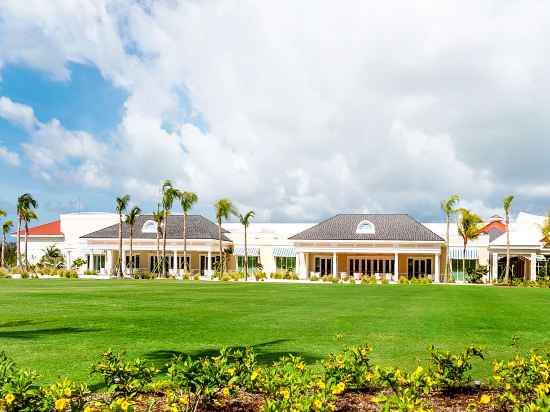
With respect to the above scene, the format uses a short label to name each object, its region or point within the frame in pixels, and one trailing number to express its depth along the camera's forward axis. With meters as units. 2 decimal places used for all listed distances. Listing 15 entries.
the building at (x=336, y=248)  51.09
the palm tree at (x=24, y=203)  58.20
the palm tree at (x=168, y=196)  53.57
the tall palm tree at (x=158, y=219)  54.60
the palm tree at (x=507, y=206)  45.91
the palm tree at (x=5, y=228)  71.53
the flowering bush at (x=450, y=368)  7.08
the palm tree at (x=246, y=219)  51.90
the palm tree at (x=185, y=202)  53.59
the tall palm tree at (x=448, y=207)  49.75
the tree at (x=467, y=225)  50.75
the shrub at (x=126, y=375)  6.35
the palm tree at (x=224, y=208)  53.28
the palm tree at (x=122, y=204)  53.91
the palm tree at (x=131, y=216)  54.00
